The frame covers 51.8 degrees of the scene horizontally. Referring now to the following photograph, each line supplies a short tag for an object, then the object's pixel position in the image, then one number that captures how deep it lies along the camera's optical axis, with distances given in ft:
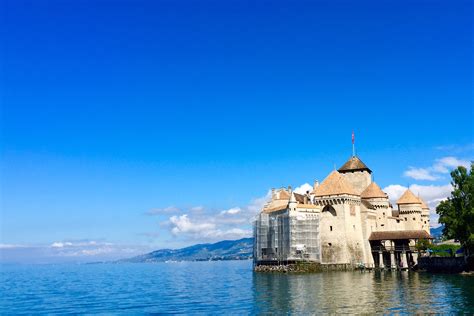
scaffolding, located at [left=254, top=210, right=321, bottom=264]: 223.51
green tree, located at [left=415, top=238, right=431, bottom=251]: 226.17
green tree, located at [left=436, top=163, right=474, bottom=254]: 177.17
